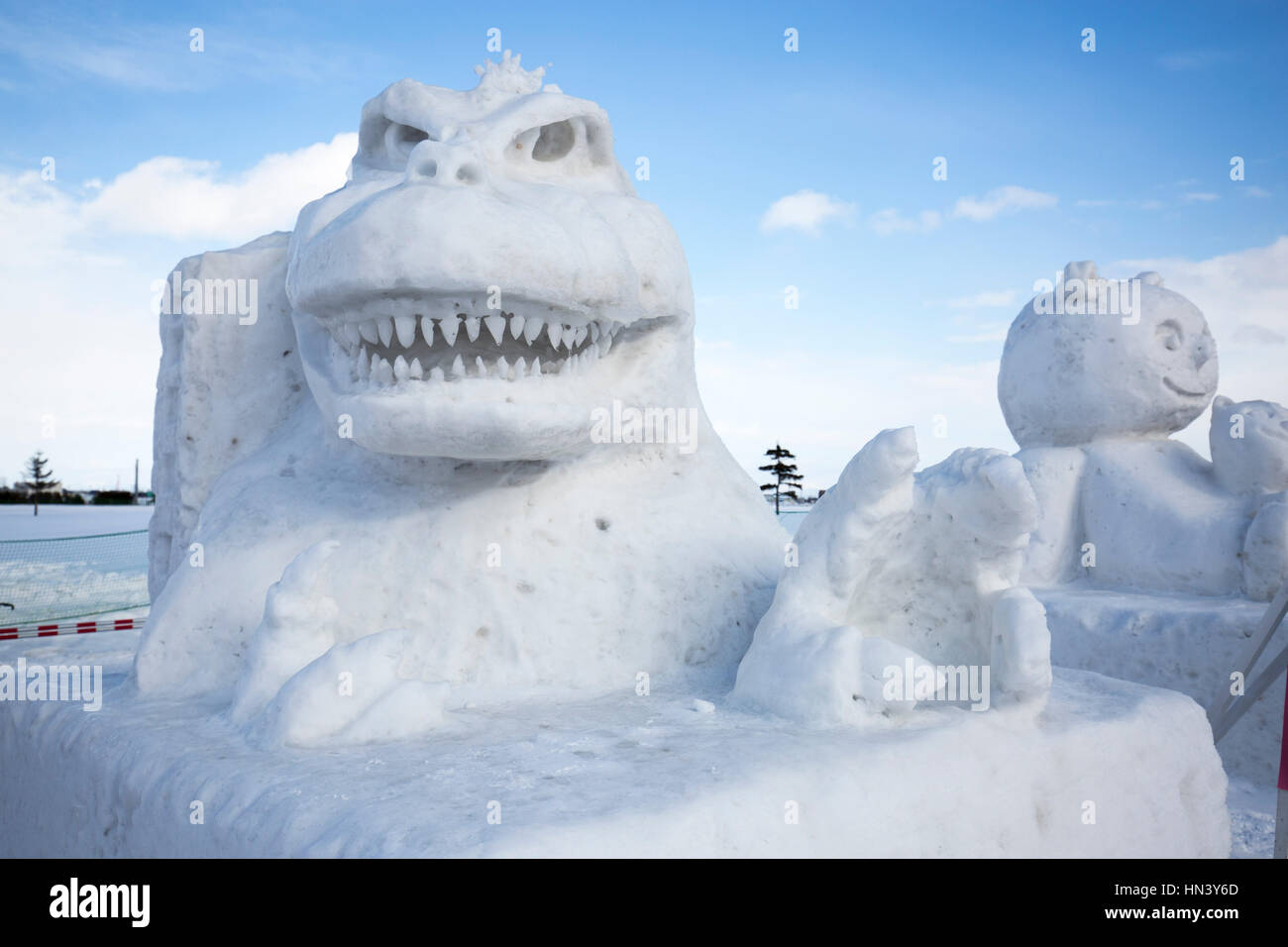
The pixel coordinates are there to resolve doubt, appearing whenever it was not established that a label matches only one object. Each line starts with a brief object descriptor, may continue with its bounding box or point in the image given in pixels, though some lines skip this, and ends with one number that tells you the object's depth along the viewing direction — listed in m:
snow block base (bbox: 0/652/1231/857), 1.57
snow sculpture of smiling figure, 4.72
